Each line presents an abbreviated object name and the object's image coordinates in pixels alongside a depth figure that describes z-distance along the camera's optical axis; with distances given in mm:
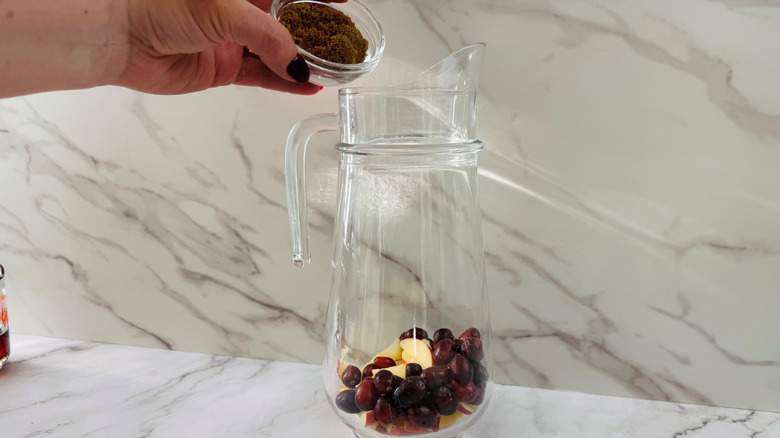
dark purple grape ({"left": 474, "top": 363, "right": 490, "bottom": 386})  581
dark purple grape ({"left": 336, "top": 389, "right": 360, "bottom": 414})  572
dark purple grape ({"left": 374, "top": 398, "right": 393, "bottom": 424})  550
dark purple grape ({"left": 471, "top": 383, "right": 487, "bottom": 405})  580
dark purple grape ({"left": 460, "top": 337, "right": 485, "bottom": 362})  572
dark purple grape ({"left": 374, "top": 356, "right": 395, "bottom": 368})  566
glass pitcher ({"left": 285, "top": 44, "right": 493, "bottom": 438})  556
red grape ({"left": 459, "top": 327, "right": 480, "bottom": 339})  587
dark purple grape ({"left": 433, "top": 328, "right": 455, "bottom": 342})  576
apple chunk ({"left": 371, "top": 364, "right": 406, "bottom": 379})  557
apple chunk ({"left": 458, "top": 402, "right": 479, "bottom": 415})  568
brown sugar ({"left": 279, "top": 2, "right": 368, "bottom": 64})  587
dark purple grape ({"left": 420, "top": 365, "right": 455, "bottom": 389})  547
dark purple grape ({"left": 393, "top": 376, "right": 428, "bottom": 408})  542
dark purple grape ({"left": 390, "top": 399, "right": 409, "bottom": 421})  551
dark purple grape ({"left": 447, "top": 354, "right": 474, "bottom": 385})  557
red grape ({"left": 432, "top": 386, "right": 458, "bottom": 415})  546
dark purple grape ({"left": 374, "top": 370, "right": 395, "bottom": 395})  550
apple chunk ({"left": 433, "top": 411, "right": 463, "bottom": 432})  560
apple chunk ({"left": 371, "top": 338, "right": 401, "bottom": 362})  571
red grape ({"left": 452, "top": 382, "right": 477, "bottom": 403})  560
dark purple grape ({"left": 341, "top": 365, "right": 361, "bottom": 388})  575
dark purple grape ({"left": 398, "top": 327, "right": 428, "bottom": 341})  567
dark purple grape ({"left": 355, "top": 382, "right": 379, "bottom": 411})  556
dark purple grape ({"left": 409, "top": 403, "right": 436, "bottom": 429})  546
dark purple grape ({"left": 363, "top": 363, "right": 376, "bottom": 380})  567
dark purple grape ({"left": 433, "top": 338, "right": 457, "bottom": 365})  562
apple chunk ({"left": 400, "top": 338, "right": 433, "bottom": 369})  563
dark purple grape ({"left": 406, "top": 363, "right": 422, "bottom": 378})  554
